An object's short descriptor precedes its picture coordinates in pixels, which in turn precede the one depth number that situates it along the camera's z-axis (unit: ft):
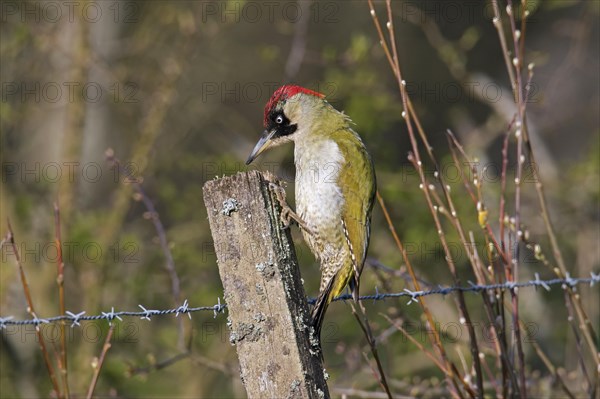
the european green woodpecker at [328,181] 25.48
